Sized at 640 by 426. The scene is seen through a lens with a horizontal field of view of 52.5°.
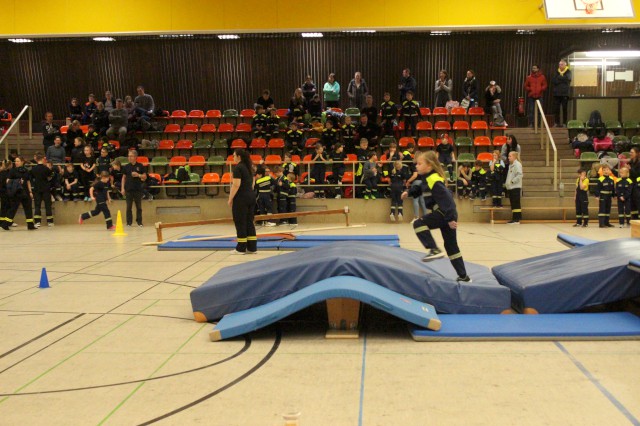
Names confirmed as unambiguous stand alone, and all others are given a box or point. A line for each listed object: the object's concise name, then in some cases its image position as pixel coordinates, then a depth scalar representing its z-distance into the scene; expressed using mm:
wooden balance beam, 12809
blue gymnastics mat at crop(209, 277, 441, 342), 5680
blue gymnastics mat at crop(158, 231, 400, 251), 12438
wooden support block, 6035
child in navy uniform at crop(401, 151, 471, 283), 7055
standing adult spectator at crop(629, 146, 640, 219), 16172
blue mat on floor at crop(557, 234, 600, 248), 9524
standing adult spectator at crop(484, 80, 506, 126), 21875
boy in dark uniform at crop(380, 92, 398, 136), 21469
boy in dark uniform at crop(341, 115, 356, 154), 20766
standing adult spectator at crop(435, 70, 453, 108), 22539
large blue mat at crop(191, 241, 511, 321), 6281
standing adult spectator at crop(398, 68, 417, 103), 22438
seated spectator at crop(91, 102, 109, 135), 22281
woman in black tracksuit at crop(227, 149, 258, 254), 11125
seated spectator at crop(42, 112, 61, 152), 21562
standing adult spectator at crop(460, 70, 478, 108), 22614
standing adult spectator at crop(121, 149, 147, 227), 17734
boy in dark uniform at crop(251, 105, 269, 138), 21781
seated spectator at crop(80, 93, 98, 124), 23253
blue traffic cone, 8828
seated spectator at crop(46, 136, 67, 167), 20438
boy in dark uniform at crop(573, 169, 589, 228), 16328
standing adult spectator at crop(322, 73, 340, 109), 23000
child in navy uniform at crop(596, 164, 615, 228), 16266
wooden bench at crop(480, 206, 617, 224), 17844
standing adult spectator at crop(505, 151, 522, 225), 17094
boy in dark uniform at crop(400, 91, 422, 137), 21523
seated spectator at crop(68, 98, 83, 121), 23547
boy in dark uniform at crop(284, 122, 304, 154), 20828
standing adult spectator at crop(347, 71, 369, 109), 23000
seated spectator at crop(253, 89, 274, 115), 22219
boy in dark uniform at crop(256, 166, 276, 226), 17375
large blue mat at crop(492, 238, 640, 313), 6277
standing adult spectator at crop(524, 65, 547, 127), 21672
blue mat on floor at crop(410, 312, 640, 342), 5723
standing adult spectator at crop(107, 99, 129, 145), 21766
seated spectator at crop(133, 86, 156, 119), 22777
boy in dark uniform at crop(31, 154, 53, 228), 17922
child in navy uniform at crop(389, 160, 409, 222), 18109
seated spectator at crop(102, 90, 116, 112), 22922
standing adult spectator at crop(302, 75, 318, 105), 22484
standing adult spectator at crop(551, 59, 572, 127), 21969
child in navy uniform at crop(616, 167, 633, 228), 16094
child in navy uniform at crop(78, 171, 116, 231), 17203
